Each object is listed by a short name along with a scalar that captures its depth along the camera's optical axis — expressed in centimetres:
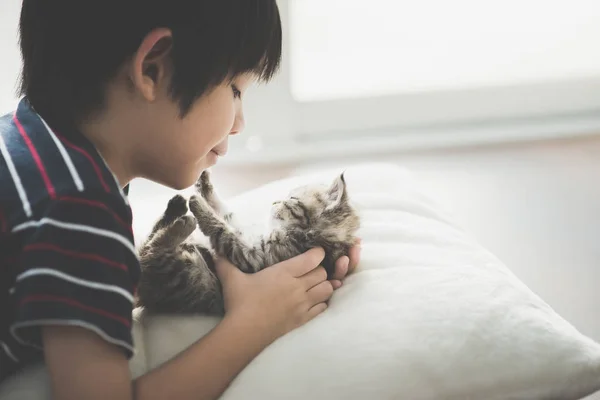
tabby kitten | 95
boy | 70
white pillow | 81
